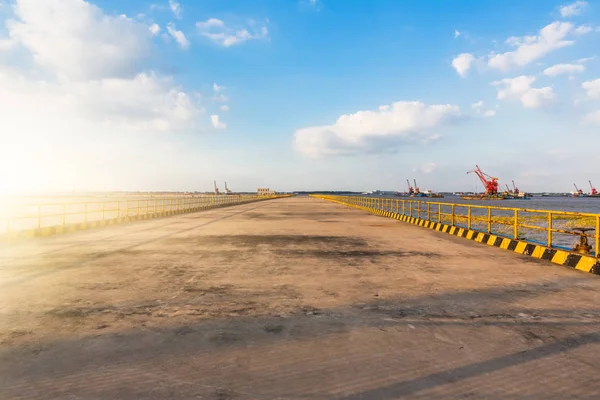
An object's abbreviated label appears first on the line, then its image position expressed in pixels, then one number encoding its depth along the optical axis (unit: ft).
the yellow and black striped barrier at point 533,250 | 30.63
